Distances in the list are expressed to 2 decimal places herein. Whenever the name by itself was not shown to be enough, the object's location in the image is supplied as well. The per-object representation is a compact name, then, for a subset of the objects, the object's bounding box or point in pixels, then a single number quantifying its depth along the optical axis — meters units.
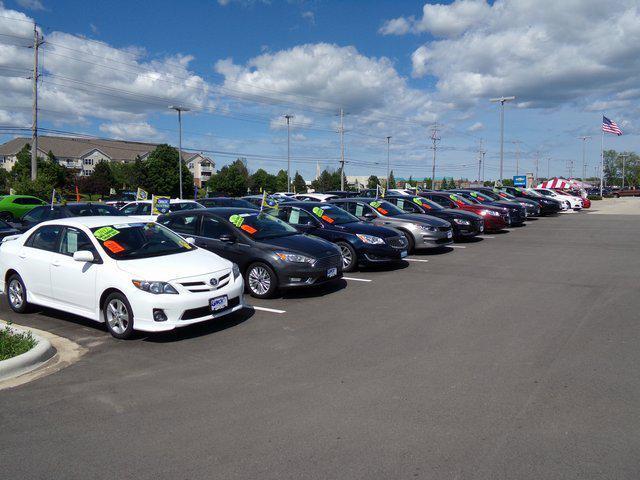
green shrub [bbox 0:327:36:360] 5.66
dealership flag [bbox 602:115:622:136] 46.81
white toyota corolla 6.49
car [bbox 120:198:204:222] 18.69
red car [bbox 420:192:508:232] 19.72
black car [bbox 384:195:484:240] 16.70
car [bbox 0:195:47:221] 27.65
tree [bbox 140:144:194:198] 80.62
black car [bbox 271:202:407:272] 11.34
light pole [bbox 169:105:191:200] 49.95
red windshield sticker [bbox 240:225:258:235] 9.45
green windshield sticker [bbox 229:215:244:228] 9.60
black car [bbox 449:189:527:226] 22.06
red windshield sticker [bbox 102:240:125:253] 7.06
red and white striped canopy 53.59
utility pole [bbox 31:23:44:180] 33.81
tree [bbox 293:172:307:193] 102.83
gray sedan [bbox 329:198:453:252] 13.91
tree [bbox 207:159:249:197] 89.00
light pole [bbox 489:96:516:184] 40.08
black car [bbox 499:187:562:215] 29.41
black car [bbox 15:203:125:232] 15.32
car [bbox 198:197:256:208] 18.16
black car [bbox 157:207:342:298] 8.80
